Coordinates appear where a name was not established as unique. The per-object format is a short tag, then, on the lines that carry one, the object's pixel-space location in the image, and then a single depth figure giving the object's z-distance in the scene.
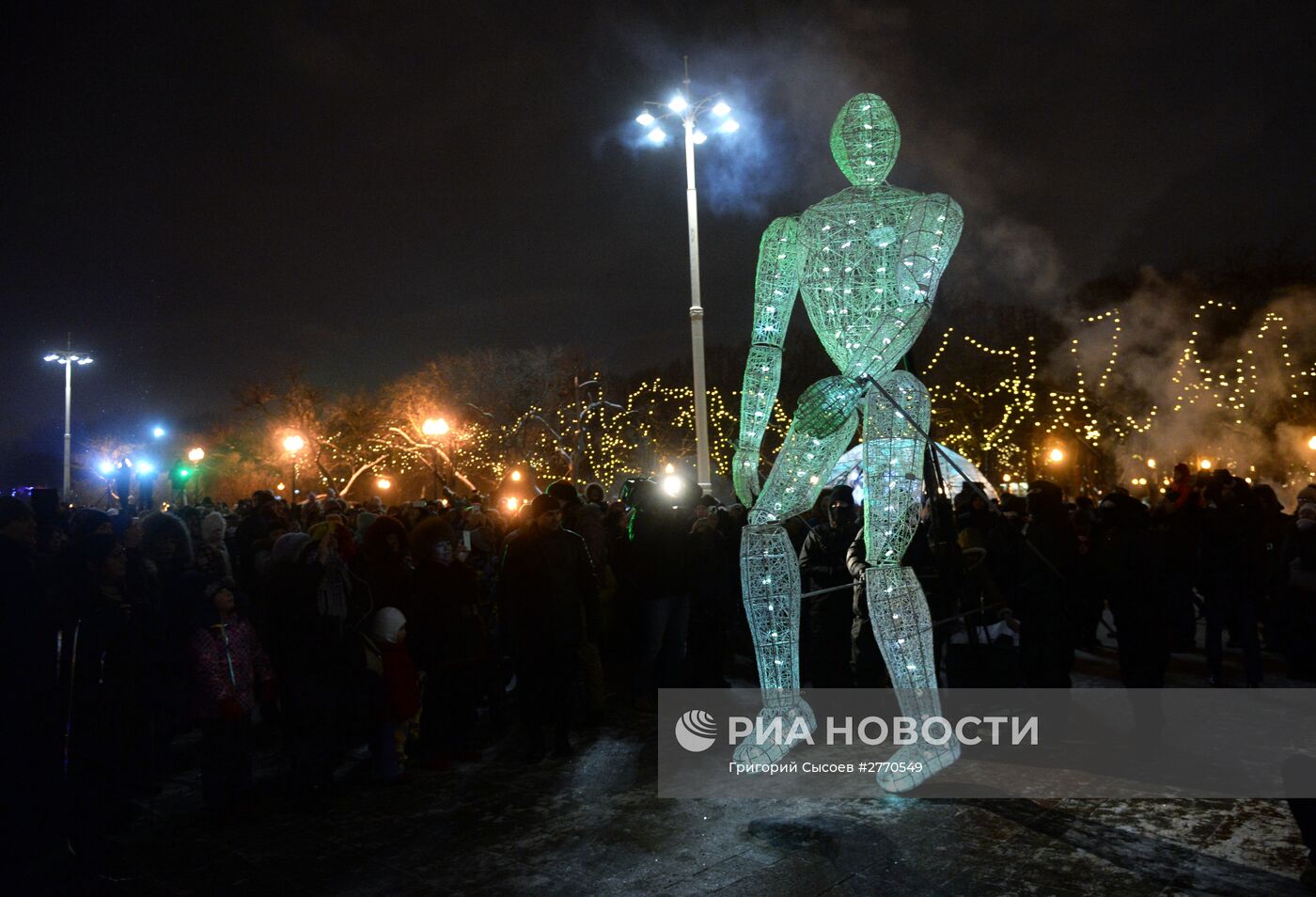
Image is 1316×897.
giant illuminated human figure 4.91
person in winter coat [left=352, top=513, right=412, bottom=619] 6.41
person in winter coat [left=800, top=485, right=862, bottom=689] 7.04
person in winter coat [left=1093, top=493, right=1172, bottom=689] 6.30
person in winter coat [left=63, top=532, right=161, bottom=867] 4.80
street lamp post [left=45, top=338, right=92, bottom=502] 38.22
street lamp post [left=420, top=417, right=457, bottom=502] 26.89
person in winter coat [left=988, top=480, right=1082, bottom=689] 6.41
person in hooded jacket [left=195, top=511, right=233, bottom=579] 5.86
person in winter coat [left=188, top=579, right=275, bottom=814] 5.41
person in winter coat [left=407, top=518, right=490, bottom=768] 6.45
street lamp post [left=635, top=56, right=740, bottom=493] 13.86
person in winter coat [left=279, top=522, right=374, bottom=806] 5.68
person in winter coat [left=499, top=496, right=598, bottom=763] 6.34
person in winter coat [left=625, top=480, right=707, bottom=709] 7.57
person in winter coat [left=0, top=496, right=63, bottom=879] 4.09
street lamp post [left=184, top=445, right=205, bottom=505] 36.85
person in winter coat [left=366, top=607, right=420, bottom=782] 5.94
